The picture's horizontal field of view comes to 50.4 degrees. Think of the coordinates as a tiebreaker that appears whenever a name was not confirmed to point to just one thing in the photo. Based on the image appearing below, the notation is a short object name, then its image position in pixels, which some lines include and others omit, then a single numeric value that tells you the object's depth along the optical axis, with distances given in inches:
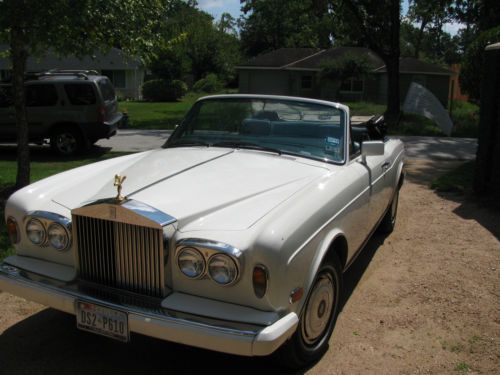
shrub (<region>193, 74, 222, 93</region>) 1659.7
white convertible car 111.7
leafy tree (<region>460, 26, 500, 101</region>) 608.4
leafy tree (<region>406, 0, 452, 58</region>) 819.4
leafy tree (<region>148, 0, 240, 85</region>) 1464.1
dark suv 494.6
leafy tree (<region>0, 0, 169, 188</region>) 255.9
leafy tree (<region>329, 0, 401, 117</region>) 817.5
